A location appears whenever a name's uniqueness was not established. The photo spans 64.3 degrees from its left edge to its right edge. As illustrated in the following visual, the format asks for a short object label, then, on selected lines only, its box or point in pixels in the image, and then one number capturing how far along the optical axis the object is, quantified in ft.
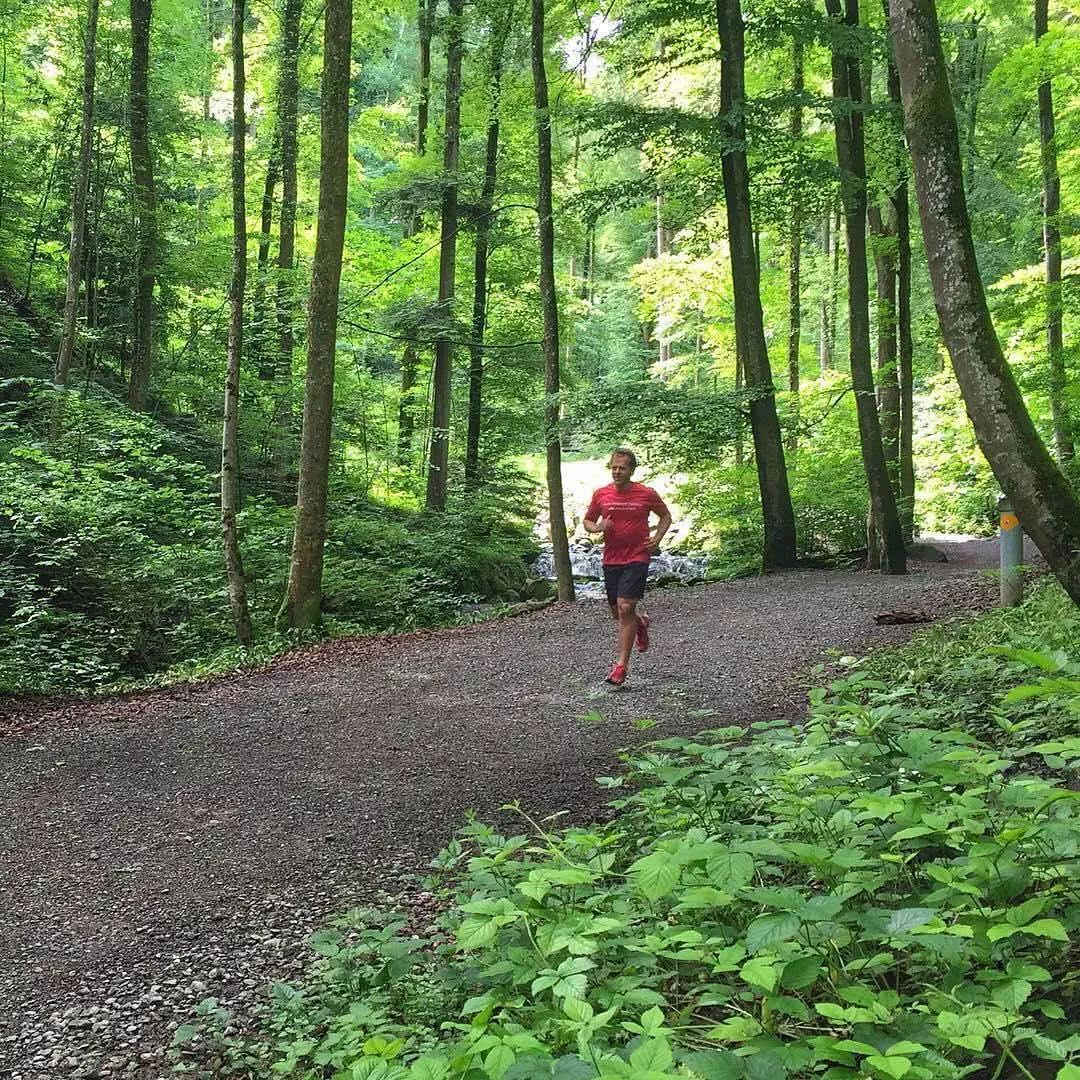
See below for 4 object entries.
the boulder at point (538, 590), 54.90
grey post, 27.35
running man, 24.29
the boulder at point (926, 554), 52.11
